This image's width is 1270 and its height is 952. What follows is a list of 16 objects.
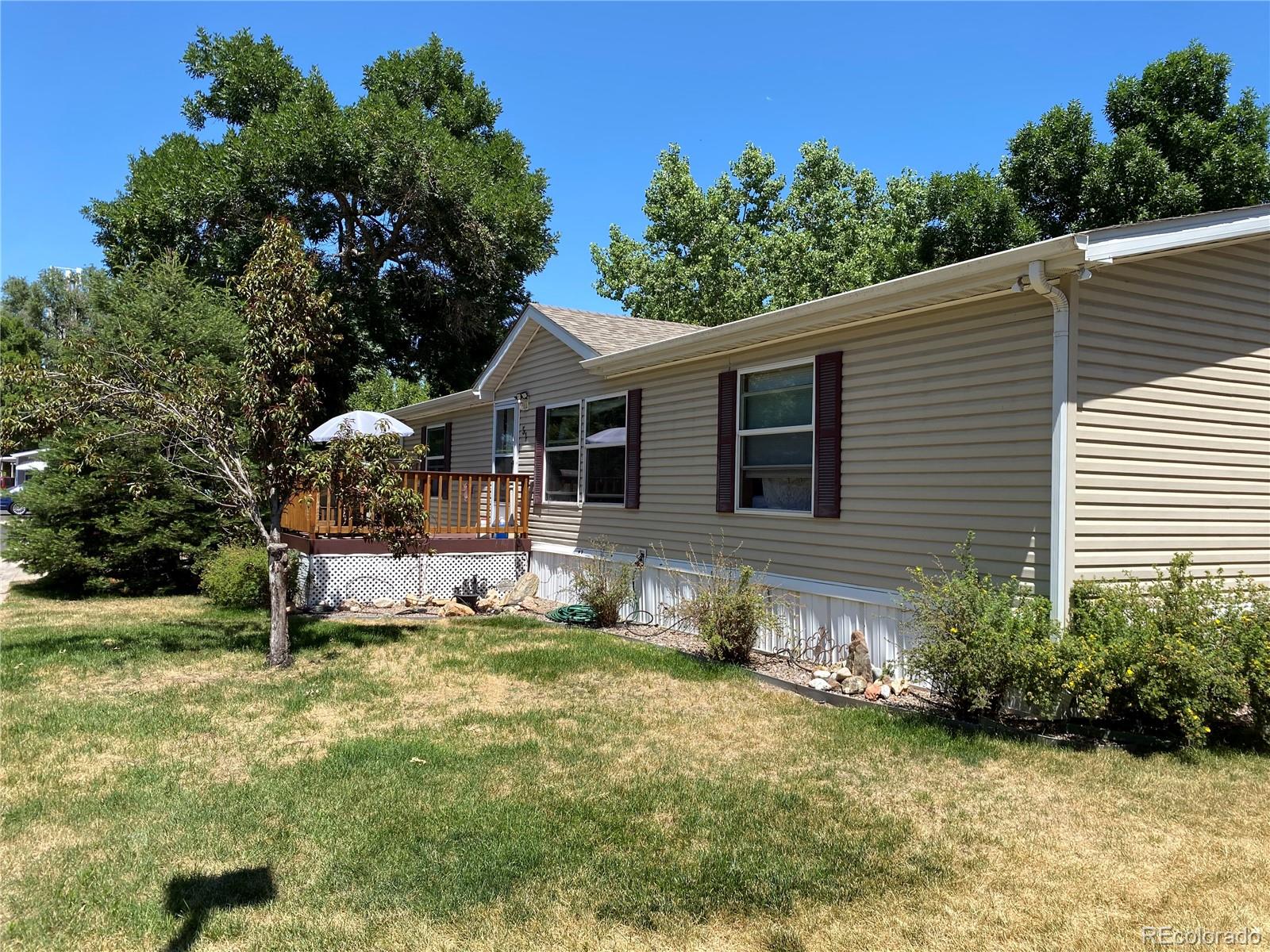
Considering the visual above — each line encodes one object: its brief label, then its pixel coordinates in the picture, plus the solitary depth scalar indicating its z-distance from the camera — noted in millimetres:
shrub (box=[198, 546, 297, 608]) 10430
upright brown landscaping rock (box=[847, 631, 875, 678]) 6727
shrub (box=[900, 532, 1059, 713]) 5043
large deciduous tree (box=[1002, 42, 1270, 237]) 16203
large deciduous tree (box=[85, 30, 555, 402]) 19812
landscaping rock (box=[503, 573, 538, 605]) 11328
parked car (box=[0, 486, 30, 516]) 12155
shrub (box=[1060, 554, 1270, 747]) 4766
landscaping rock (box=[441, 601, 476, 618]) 10328
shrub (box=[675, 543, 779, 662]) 7359
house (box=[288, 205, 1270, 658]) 5613
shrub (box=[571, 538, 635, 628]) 9594
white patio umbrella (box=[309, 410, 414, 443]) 9488
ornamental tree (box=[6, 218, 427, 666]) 7199
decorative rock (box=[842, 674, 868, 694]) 6398
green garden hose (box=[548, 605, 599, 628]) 9758
